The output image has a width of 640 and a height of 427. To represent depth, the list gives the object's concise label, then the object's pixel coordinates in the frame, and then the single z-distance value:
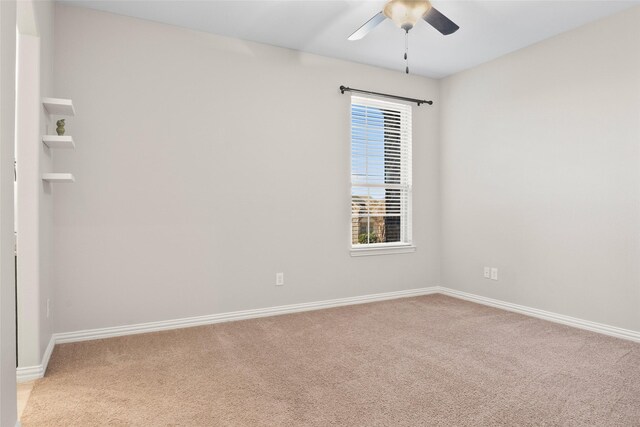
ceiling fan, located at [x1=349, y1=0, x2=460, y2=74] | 2.58
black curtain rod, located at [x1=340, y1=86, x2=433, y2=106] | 4.21
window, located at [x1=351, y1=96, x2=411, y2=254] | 4.41
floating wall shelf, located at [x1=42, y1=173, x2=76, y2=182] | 2.60
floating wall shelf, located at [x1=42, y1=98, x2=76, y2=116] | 2.59
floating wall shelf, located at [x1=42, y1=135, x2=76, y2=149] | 2.59
